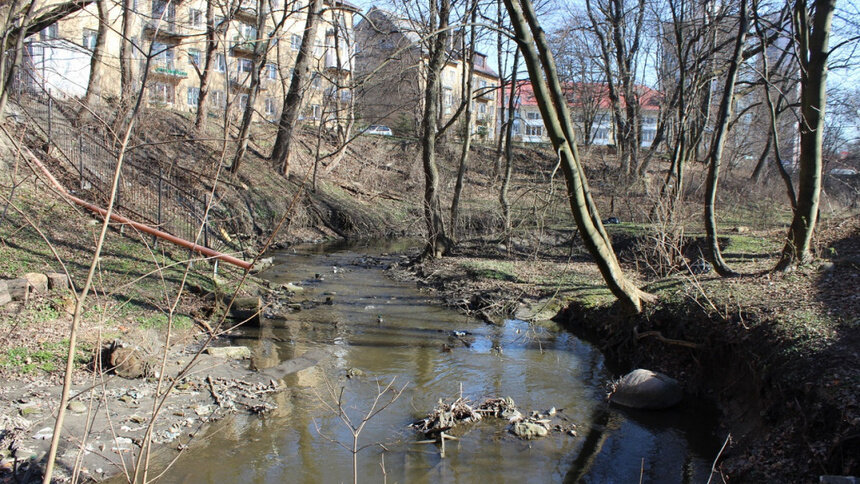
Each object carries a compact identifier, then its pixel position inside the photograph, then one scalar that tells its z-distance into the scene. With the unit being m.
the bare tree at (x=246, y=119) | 19.05
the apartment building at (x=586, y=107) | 36.84
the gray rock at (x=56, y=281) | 8.95
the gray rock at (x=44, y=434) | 5.91
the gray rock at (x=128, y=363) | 7.51
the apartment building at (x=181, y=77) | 23.48
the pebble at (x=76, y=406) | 6.60
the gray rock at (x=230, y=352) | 9.08
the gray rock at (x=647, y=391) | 7.96
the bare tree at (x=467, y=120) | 17.73
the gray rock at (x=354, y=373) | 8.86
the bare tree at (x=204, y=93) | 23.27
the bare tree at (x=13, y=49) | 6.50
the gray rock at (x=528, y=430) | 7.07
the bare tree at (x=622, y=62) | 24.45
